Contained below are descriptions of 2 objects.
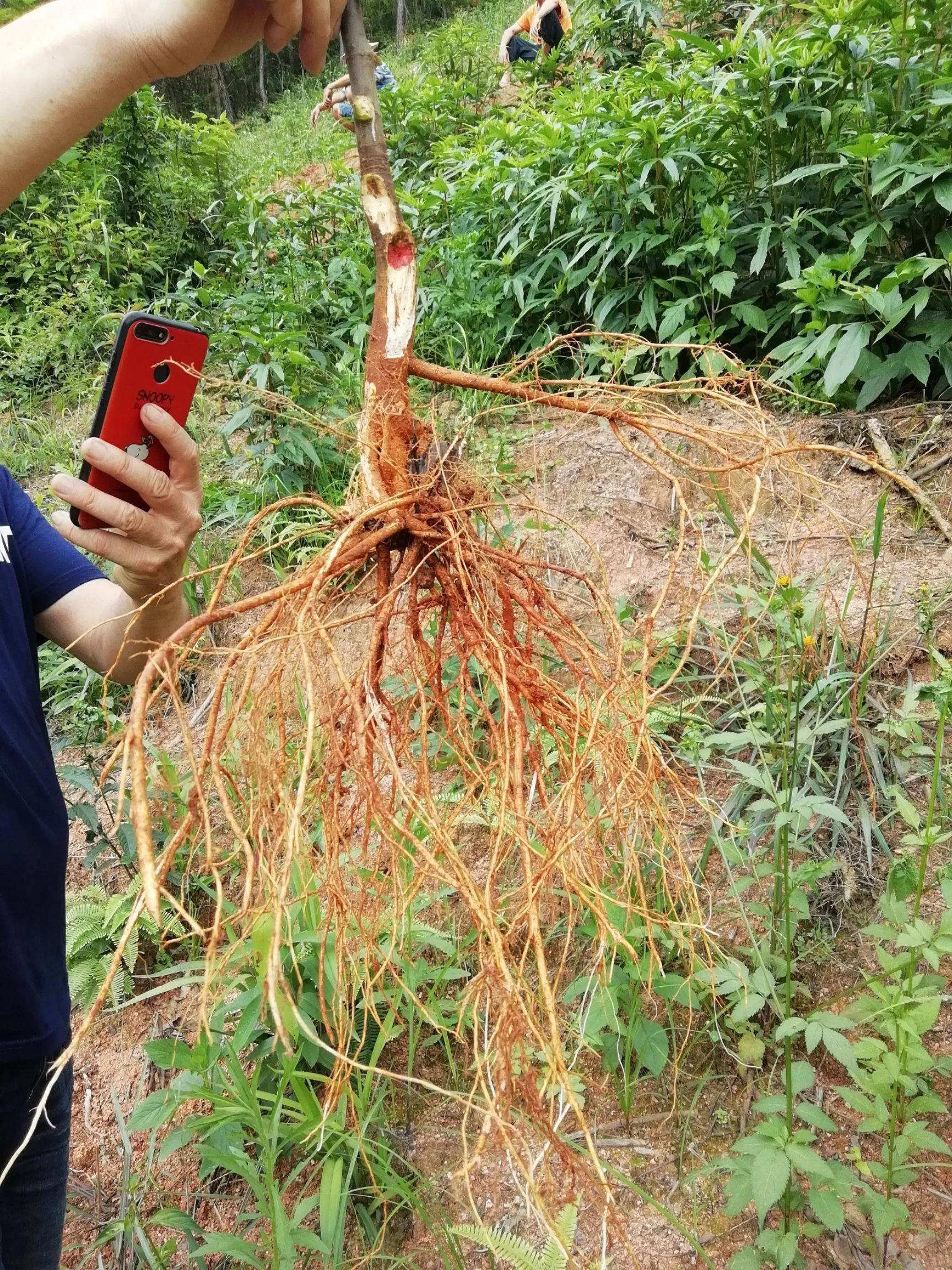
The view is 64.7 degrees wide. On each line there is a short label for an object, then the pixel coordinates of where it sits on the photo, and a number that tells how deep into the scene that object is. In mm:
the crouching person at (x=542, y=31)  5254
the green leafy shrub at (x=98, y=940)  1460
